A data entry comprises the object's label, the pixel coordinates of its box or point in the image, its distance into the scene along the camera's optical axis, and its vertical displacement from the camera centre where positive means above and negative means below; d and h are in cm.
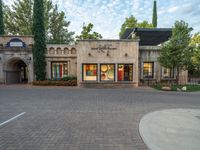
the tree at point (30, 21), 2619 +1054
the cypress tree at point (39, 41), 1761 +417
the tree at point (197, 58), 2216 +260
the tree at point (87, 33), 2408 +716
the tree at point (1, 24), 2081 +751
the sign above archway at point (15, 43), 1747 +389
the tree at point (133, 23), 3369 +1263
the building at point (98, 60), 1534 +160
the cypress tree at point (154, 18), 3522 +1456
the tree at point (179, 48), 1379 +260
